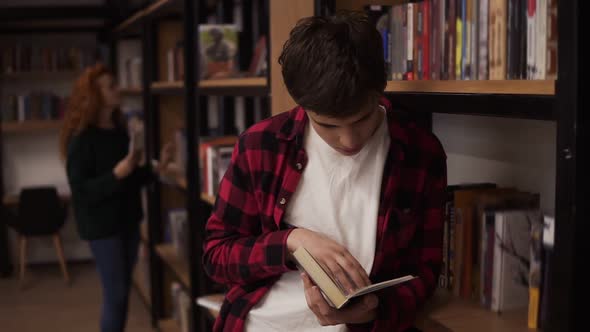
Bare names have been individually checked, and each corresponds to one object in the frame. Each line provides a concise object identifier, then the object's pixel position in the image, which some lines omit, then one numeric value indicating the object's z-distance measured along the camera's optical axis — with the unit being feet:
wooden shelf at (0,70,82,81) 20.92
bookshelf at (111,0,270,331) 10.21
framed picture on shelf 9.60
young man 4.32
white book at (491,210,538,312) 4.79
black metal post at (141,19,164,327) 14.35
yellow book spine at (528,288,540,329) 4.46
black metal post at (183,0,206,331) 10.46
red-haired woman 11.76
